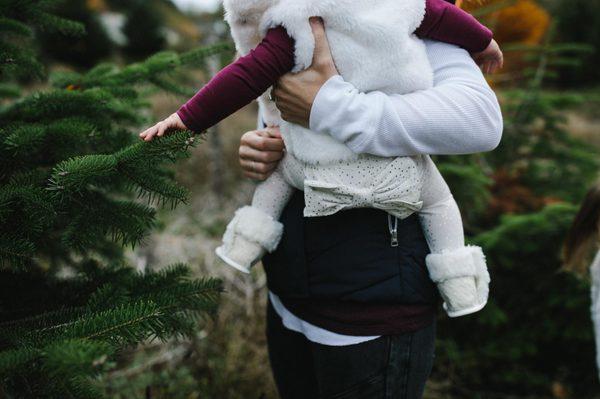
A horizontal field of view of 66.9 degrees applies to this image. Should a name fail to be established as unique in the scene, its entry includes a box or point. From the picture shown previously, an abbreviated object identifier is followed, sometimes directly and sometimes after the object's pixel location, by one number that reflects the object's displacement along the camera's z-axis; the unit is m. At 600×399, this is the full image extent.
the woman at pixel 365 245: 0.99
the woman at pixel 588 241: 1.70
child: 0.98
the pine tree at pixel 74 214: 0.85
